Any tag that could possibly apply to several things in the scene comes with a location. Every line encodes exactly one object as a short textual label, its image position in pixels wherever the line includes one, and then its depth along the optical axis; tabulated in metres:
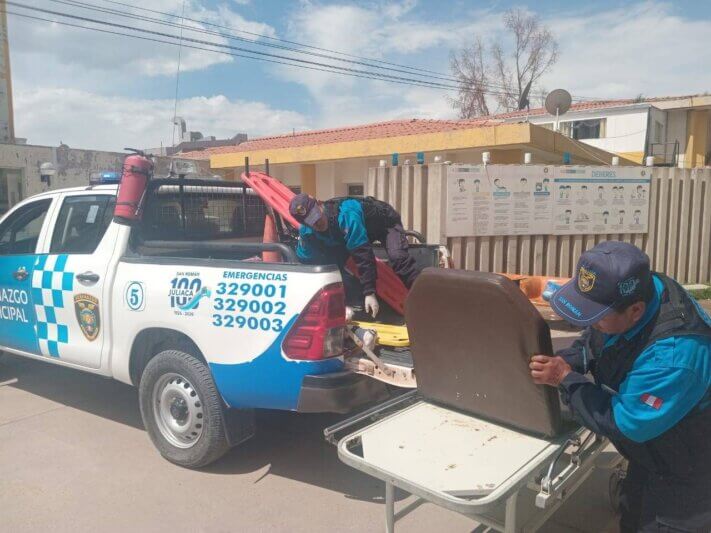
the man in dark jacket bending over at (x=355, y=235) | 3.85
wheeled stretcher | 2.12
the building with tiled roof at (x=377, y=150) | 10.23
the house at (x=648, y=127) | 23.16
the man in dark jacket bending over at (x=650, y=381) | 1.80
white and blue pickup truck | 3.11
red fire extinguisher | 3.93
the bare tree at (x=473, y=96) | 35.28
